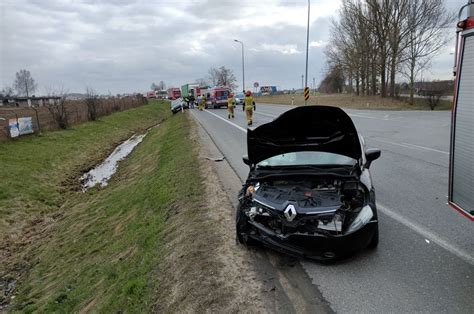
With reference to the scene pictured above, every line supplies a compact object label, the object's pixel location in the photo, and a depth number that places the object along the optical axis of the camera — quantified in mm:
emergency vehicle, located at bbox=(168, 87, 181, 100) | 86875
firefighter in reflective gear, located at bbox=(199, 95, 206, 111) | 42569
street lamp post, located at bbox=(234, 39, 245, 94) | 65300
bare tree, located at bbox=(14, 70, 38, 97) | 135250
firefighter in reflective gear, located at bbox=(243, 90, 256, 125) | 19859
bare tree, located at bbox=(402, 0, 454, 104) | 36219
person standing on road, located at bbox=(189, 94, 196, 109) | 53453
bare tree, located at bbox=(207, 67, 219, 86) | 120925
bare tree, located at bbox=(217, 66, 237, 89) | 116600
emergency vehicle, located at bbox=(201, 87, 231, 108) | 44875
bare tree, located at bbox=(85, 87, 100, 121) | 31000
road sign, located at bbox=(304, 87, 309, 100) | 32678
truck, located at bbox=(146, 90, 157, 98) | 130625
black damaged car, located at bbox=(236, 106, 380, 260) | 3992
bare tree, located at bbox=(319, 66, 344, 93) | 81812
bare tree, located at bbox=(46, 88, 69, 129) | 24891
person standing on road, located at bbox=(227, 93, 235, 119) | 25792
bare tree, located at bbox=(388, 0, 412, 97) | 37531
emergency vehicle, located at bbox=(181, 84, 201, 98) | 62312
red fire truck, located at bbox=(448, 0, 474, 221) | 3686
